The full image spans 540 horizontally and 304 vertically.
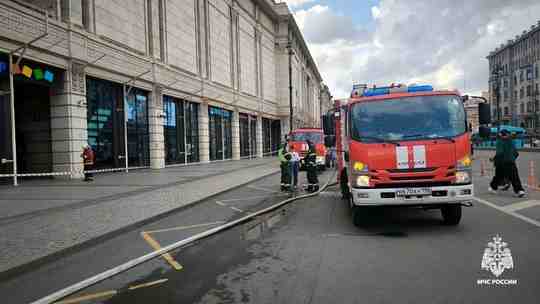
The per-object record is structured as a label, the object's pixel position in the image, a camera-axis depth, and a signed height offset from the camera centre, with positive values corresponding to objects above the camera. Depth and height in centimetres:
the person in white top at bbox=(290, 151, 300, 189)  1307 -69
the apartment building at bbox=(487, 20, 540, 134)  8107 +1355
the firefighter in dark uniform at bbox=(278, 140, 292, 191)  1270 -78
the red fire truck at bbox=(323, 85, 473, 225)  636 -14
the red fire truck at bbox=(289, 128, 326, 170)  2075 +20
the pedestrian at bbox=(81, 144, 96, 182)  1623 -44
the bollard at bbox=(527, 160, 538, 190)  1225 -145
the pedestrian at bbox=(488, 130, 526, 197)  1028 -55
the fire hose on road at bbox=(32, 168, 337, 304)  421 -151
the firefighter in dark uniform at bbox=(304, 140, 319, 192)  1240 -72
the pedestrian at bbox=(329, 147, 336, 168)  2372 -83
